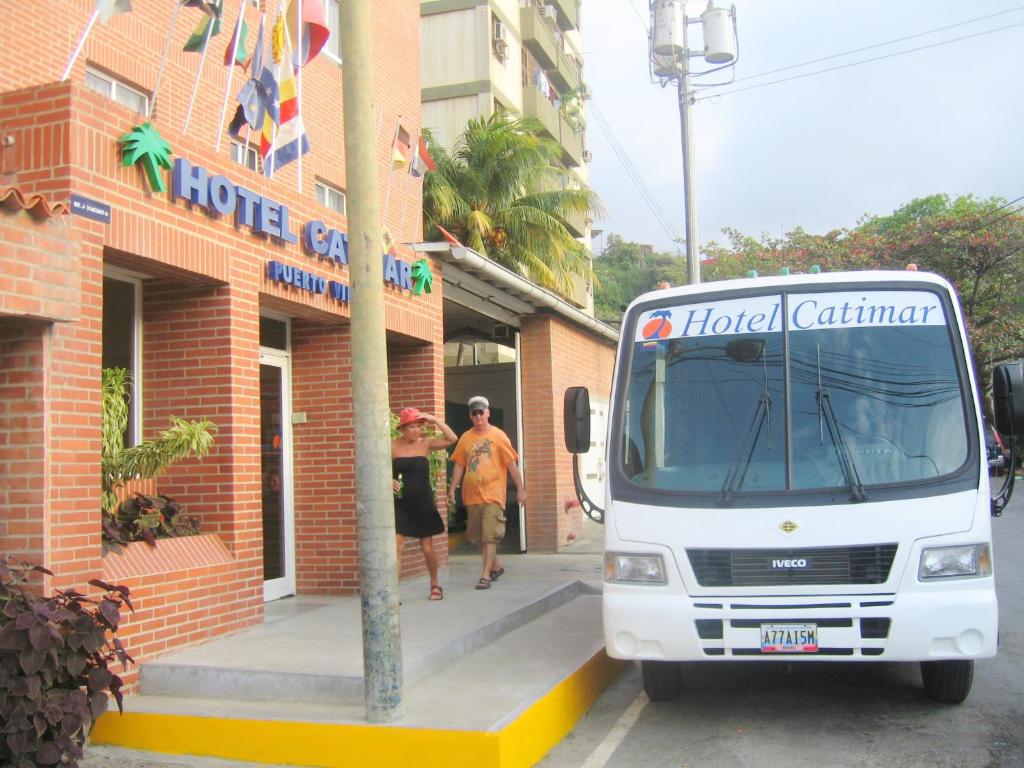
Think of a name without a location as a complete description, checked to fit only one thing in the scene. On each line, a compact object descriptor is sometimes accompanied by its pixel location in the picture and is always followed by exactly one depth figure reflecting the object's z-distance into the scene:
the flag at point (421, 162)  11.34
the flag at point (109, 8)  6.50
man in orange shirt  9.45
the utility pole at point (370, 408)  5.15
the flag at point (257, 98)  8.22
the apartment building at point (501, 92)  15.38
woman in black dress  8.80
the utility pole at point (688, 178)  17.13
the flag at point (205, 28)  7.55
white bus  5.40
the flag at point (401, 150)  10.60
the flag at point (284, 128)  8.43
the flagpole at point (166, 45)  7.15
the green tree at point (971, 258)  31.11
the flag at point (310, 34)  8.08
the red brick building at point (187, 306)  5.57
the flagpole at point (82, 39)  6.31
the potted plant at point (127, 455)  6.46
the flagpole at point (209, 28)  7.66
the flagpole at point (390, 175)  11.21
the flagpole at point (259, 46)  8.24
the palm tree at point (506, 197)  20.12
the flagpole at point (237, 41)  8.02
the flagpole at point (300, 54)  8.22
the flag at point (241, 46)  8.08
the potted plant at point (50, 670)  4.50
